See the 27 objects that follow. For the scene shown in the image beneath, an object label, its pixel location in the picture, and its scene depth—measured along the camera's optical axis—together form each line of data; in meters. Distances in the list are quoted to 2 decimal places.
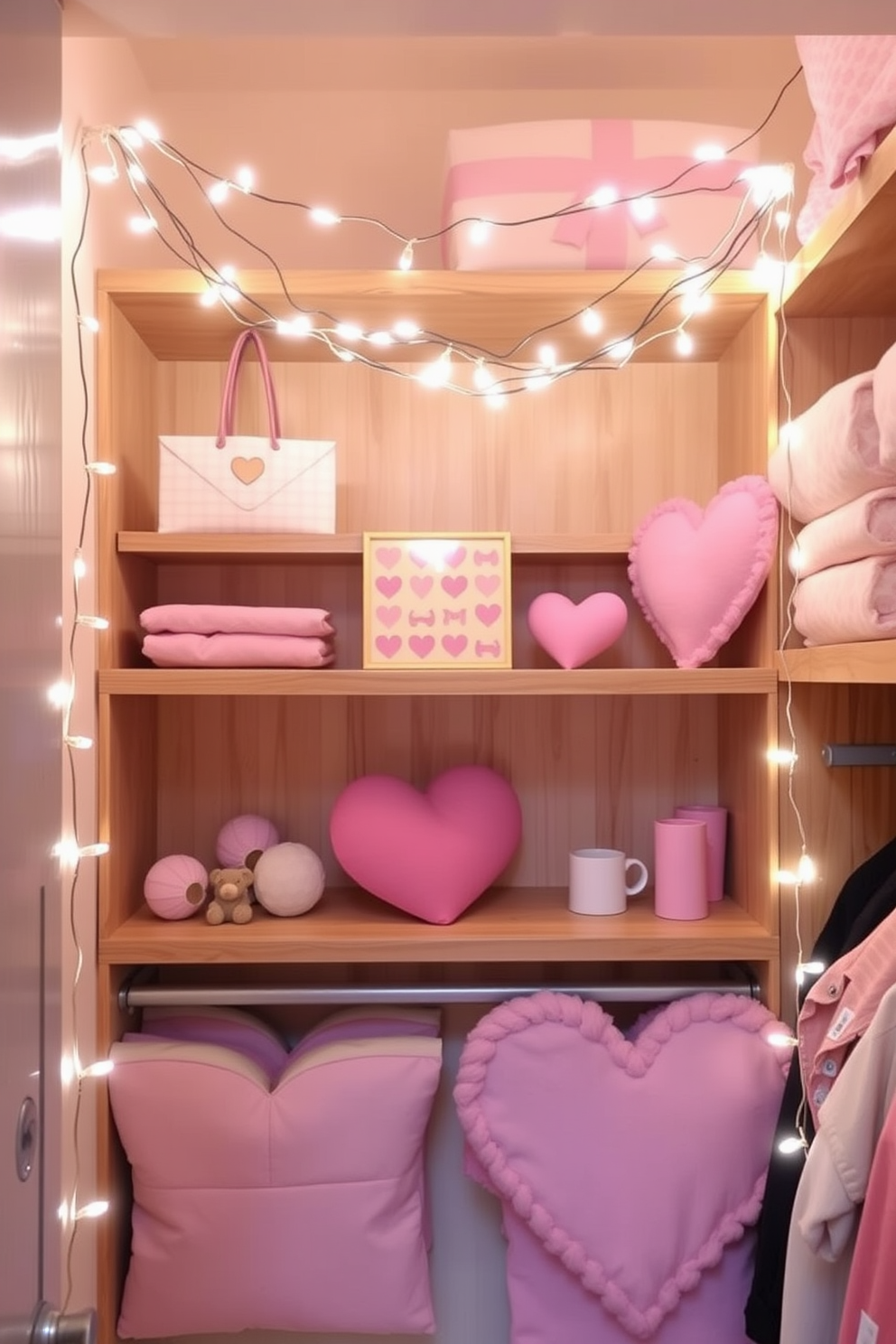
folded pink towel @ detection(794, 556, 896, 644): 1.28
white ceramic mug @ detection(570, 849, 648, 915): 1.77
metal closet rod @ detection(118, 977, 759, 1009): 1.72
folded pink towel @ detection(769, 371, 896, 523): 1.27
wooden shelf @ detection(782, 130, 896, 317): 1.24
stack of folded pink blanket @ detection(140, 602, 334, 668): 1.67
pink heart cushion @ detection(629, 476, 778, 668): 1.65
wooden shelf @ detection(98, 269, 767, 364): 1.66
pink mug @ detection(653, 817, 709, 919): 1.73
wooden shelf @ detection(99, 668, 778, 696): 1.64
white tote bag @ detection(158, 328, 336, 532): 1.68
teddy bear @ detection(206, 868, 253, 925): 1.73
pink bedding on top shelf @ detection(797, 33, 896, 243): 1.19
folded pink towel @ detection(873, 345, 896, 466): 1.10
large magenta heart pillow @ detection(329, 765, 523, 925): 1.72
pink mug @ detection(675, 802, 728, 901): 1.86
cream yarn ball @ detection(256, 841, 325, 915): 1.76
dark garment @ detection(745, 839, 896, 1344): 1.53
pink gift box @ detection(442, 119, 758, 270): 1.66
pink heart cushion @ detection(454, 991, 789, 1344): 1.59
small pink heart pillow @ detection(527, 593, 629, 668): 1.73
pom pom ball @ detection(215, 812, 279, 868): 1.85
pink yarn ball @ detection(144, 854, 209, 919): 1.72
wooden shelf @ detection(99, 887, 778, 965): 1.64
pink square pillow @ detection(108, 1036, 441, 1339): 1.64
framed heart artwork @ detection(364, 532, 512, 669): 1.70
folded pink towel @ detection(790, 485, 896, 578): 1.28
